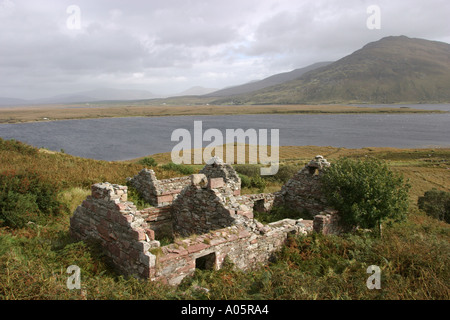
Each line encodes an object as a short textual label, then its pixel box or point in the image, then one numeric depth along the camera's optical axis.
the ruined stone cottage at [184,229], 6.68
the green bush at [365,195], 11.44
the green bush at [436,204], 25.69
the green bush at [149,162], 29.76
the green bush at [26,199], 10.18
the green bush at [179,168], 25.92
